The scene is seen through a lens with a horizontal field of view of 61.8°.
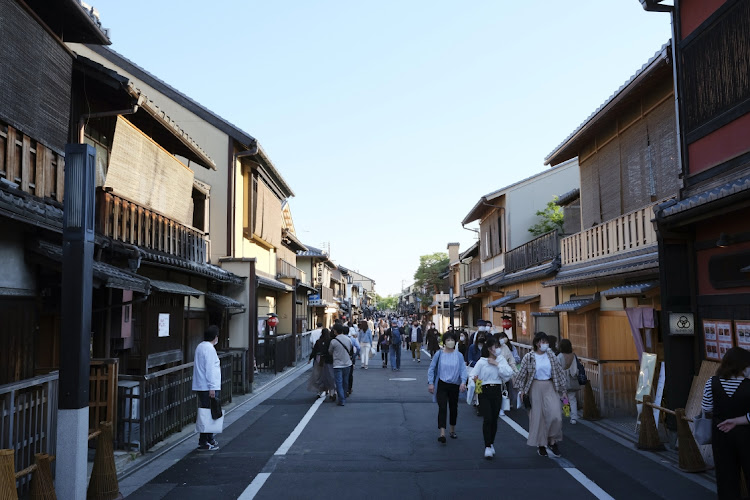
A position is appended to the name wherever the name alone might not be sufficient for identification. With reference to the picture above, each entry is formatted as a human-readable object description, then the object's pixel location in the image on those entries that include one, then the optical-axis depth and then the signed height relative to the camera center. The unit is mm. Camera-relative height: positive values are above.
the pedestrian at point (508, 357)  12180 -886
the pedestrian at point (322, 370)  14945 -1354
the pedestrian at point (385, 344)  24919 -1242
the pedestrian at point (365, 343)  25234 -1218
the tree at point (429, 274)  64375 +4292
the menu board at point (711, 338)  8703 -417
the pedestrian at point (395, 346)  23516 -1255
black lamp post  5875 -61
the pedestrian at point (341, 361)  14148 -1092
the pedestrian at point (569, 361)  11742 -946
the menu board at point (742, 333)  7906 -310
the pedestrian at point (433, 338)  21578 -887
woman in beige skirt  8688 -1130
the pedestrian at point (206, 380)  9281 -963
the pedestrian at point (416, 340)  29281 -1300
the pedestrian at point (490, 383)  8664 -1043
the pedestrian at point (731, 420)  5762 -1029
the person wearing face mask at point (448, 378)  9836 -1034
